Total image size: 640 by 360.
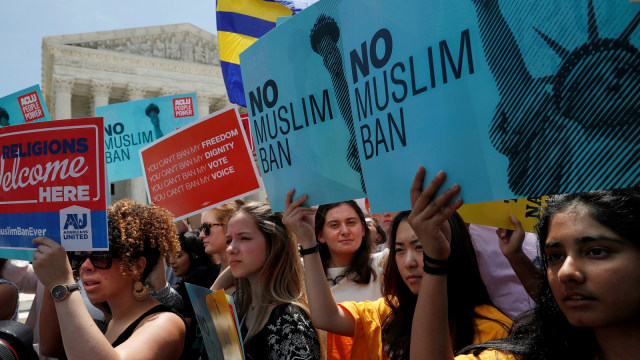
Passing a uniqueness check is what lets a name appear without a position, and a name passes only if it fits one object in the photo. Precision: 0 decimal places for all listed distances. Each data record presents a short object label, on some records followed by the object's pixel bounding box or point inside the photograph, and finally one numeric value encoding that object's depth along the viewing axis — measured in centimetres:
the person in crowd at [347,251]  328
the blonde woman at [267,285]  212
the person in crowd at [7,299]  275
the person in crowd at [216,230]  372
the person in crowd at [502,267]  218
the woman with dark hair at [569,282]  106
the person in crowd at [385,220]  386
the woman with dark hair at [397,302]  182
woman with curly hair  185
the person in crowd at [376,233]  452
